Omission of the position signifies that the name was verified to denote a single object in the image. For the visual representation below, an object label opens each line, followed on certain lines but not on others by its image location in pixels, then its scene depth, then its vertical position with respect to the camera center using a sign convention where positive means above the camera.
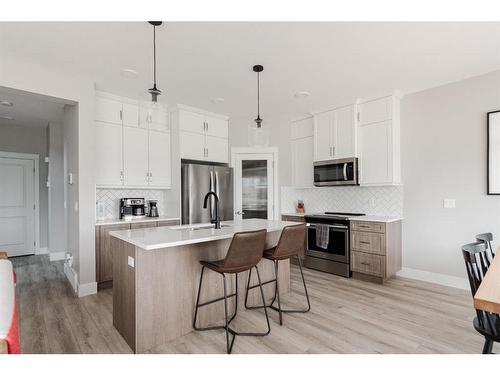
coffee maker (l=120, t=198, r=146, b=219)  3.98 -0.28
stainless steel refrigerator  4.19 -0.02
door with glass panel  5.03 +0.06
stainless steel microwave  4.01 +0.24
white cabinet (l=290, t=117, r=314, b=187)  4.72 +0.65
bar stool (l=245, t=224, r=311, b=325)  2.49 -0.55
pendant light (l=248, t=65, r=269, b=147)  3.02 +0.61
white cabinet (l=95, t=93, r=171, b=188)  3.70 +0.59
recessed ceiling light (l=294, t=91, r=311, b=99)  3.75 +1.32
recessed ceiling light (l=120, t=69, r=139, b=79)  2.98 +1.30
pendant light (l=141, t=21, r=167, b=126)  2.25 +0.65
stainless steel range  3.88 -0.84
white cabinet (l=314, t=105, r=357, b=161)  4.08 +0.84
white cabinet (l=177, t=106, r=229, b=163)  4.36 +0.91
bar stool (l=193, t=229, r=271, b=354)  2.05 -0.54
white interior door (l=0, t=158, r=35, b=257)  5.04 -0.32
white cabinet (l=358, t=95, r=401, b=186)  3.75 +0.65
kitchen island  2.06 -0.78
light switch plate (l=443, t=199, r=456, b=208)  3.45 -0.21
